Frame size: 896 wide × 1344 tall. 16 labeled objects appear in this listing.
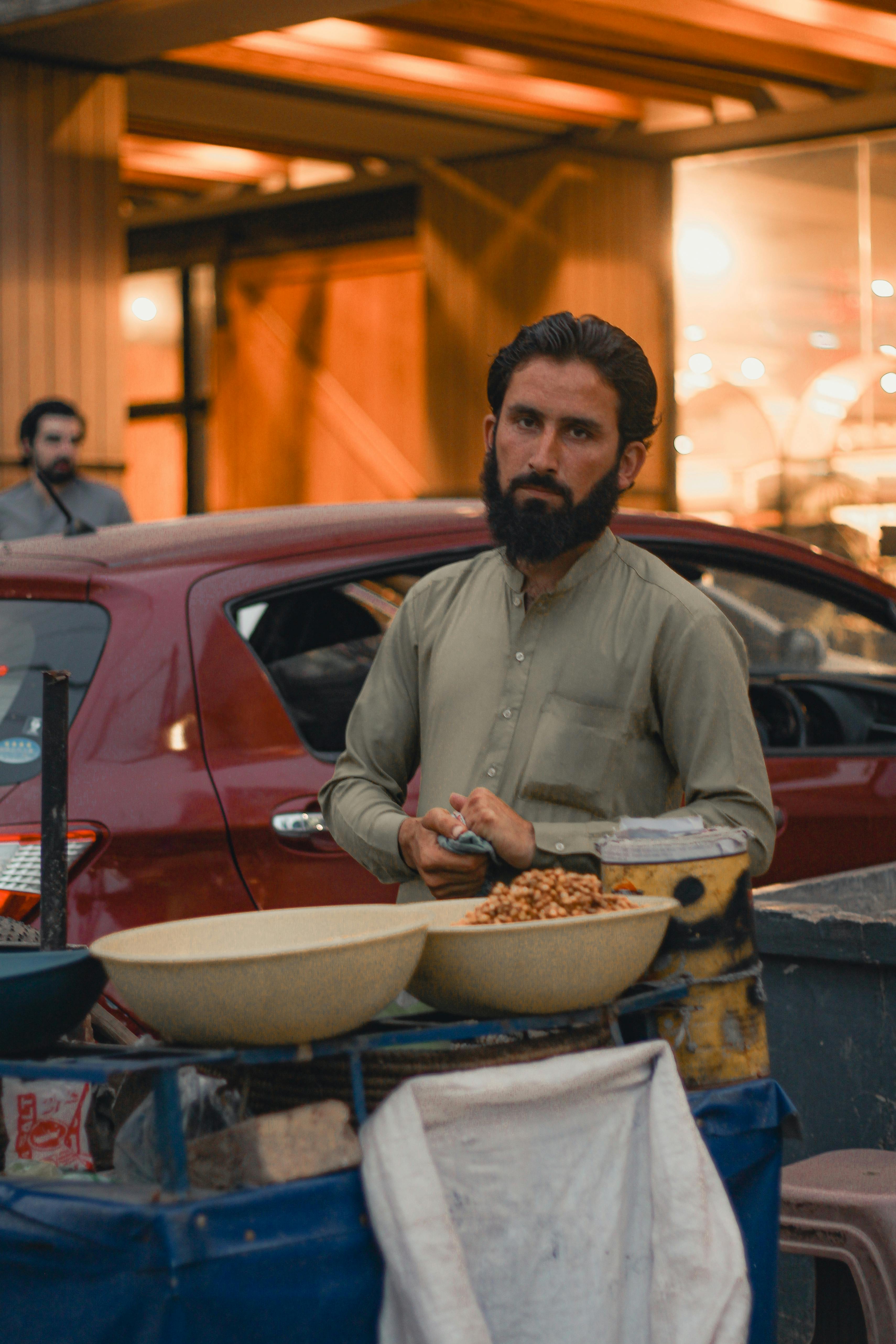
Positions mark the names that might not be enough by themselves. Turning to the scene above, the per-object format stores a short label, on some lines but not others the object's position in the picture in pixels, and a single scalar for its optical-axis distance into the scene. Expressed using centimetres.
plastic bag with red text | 225
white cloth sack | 186
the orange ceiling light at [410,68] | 1084
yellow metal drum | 223
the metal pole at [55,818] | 214
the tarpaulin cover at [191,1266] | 176
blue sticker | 343
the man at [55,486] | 695
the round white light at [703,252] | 1365
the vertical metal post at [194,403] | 1659
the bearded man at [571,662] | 251
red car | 335
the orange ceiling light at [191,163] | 1380
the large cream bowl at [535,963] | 197
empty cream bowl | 178
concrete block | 184
